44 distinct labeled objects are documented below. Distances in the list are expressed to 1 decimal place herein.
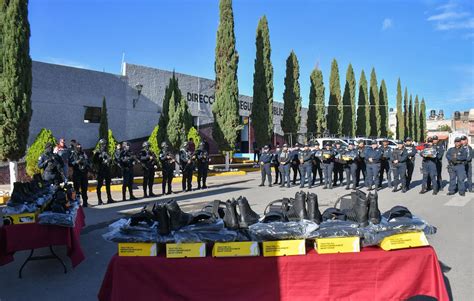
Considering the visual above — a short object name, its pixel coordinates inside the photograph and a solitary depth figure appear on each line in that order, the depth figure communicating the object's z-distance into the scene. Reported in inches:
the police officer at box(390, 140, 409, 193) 506.0
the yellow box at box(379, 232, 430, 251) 143.1
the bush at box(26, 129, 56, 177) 579.2
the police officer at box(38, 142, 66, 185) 370.7
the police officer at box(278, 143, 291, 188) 591.2
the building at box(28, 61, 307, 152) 701.3
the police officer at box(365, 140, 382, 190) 517.3
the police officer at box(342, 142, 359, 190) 542.6
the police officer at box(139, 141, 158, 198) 483.2
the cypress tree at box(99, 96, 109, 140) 703.1
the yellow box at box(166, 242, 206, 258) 140.0
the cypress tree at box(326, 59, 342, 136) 1480.1
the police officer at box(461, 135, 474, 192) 455.8
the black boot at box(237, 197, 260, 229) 154.7
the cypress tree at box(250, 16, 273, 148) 984.3
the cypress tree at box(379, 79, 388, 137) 1968.5
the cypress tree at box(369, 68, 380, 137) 1861.5
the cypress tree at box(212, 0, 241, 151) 855.7
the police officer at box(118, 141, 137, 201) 453.4
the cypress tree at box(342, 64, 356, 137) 1582.2
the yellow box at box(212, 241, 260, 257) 139.8
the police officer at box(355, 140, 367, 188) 539.8
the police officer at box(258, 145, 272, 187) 608.1
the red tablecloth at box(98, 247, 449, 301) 138.5
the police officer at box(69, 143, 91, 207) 420.2
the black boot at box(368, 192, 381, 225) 151.4
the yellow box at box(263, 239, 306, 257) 140.9
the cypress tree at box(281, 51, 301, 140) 1131.3
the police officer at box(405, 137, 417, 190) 516.7
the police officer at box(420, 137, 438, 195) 478.5
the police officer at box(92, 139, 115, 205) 440.5
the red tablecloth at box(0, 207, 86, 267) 197.0
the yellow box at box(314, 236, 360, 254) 141.6
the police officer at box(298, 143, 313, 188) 569.9
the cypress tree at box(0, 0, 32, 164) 467.8
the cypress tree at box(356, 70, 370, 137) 1729.8
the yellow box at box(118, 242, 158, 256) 141.2
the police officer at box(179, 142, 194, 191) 545.3
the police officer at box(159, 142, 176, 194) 520.4
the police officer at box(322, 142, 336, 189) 557.6
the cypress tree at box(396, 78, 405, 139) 2308.1
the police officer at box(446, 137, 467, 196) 455.8
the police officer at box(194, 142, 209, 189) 572.8
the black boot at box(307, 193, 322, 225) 157.4
